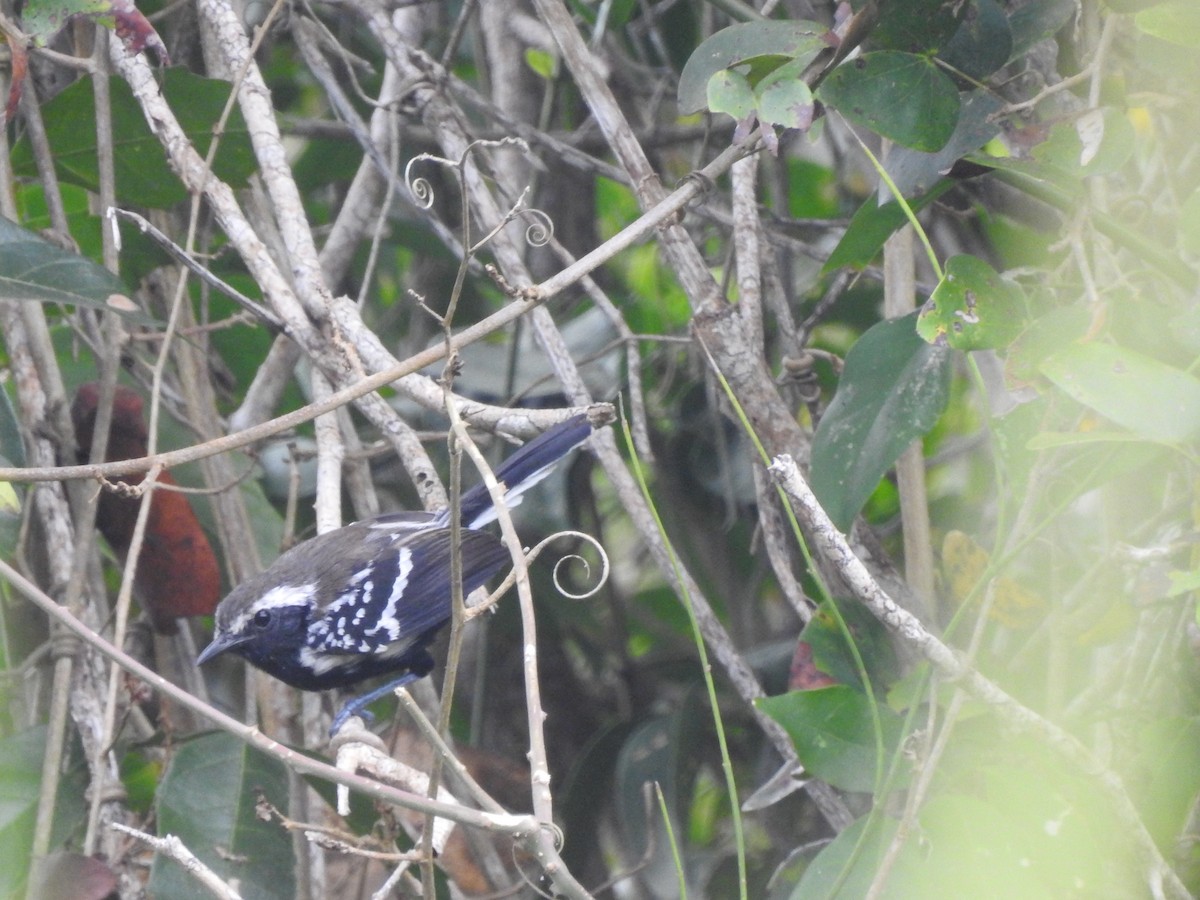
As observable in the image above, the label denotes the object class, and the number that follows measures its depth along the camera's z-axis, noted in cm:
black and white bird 554
